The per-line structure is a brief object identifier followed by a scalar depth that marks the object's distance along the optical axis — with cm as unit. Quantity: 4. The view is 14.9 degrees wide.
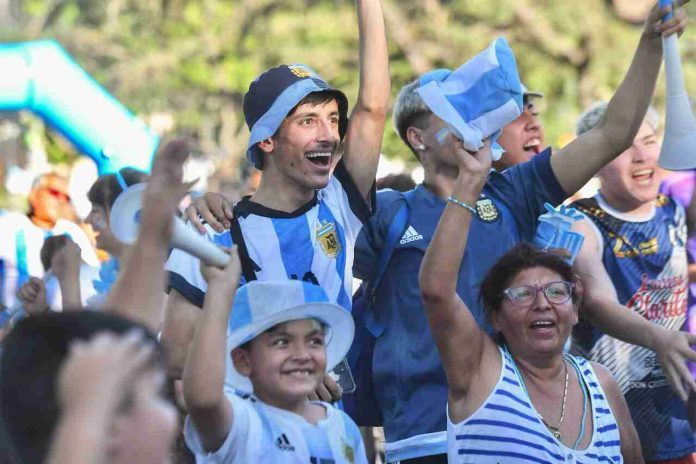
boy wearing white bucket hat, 717
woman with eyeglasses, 781
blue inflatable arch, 2612
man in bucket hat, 843
